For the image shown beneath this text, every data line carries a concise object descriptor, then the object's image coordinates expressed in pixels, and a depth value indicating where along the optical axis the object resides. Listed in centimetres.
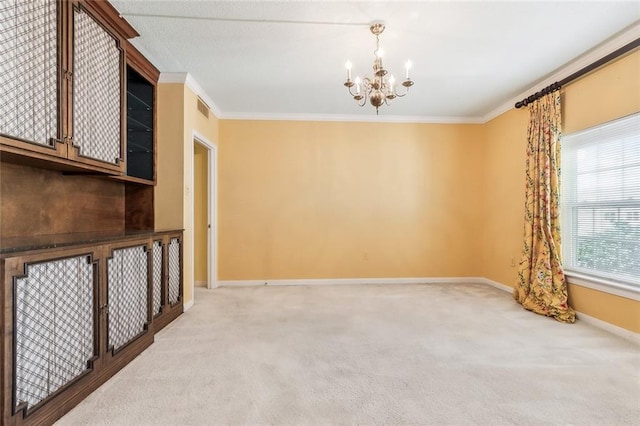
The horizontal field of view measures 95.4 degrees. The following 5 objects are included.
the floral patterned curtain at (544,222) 324
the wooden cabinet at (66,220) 147
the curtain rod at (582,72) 254
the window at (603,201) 268
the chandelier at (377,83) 236
